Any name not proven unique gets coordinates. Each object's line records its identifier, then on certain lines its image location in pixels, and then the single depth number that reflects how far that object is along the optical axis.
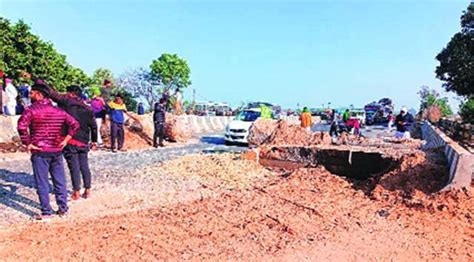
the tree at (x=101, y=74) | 45.47
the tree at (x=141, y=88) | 52.59
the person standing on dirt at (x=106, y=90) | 14.44
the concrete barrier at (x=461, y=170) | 7.14
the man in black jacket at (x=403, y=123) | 18.88
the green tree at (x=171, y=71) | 55.41
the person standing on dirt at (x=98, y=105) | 13.77
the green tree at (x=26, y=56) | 24.53
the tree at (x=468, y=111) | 38.05
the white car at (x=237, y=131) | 18.96
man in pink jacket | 5.97
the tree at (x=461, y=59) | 39.12
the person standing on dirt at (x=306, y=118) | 19.37
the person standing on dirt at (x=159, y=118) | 15.86
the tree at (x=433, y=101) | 58.94
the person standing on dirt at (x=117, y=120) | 13.93
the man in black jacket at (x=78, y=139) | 7.20
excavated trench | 9.80
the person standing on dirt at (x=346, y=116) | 25.06
